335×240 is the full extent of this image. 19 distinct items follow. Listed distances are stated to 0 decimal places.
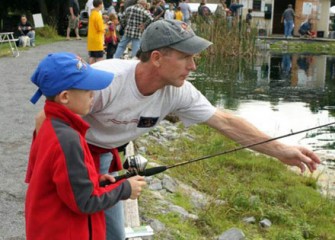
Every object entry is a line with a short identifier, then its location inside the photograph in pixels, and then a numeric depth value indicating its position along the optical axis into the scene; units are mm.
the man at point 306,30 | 35344
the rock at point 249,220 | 6064
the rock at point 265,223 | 6023
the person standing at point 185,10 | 24081
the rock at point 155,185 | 6001
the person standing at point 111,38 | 12984
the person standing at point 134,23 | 11414
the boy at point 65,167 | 2219
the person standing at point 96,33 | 11172
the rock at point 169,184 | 6179
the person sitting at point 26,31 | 19978
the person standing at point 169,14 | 20614
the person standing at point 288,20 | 33250
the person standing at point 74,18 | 22250
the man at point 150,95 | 2811
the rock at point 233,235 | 5024
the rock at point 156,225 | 4628
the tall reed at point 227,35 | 23656
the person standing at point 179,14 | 22636
